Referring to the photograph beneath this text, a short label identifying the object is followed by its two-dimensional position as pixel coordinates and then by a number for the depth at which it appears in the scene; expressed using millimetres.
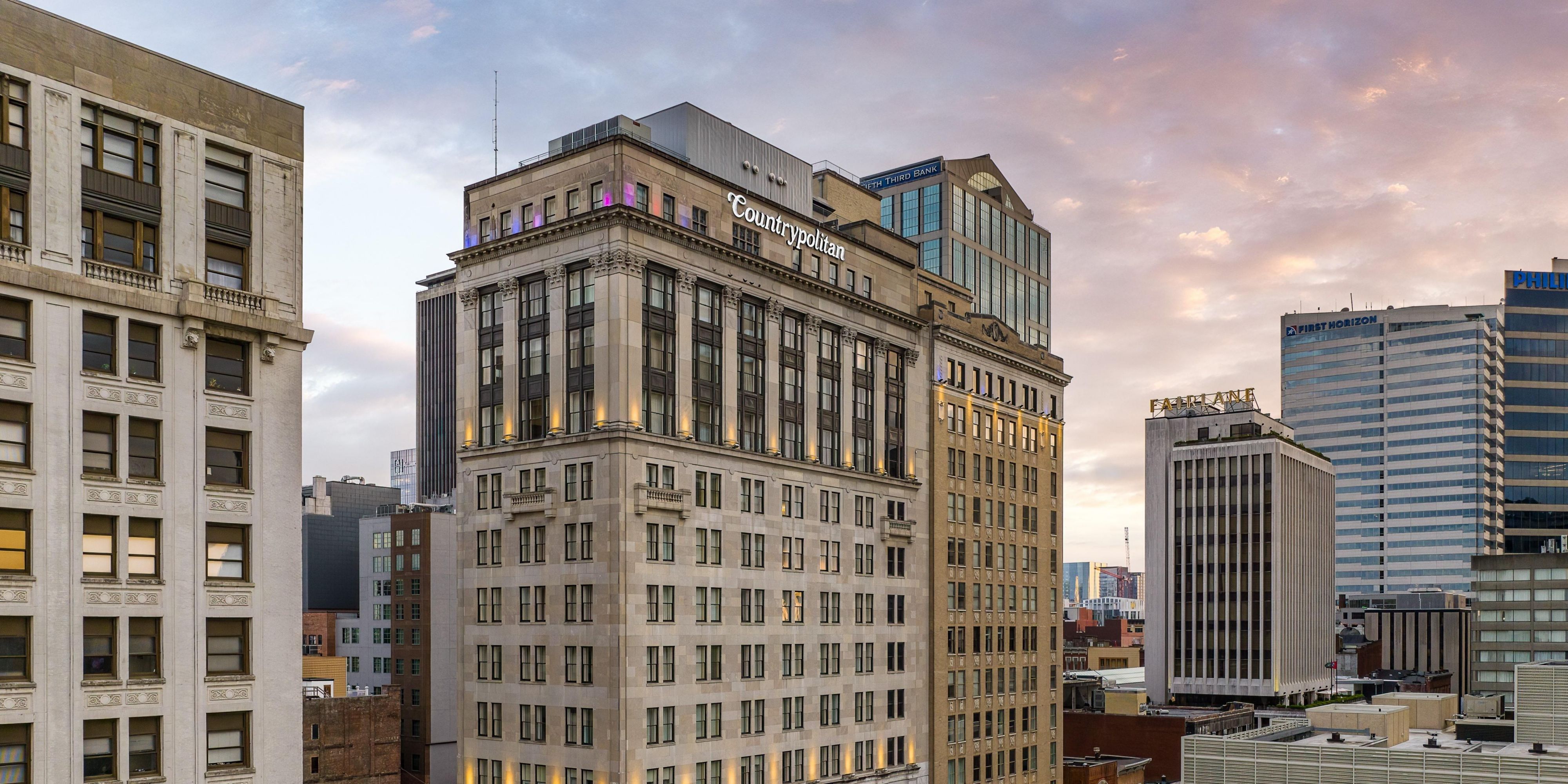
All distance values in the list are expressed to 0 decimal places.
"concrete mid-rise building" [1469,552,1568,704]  190625
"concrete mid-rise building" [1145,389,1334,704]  199500
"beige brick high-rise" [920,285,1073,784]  124250
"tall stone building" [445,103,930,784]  91500
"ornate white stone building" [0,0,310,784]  49844
